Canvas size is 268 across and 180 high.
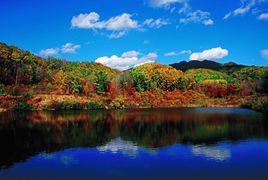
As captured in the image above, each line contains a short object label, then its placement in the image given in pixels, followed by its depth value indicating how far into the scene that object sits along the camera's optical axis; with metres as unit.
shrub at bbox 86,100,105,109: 84.00
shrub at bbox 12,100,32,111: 79.00
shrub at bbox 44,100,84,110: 81.69
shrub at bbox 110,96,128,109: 86.56
